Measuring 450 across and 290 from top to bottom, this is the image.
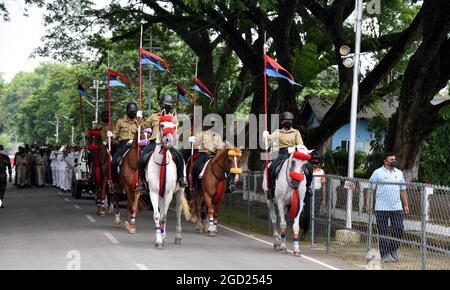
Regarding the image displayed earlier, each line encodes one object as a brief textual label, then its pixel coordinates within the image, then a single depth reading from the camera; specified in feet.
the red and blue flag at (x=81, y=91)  96.99
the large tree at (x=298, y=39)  71.10
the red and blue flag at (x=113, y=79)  77.71
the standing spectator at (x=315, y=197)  57.77
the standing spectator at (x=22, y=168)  144.97
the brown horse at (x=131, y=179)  65.31
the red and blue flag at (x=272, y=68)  65.10
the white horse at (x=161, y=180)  56.39
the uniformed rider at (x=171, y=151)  57.82
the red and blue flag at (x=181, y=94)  76.57
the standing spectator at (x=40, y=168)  149.69
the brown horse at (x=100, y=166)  80.02
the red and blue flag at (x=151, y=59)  68.74
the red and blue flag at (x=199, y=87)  75.41
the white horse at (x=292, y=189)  55.01
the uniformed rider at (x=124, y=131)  69.97
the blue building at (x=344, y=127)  182.94
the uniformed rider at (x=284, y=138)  57.82
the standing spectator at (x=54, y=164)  149.69
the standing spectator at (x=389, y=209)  51.11
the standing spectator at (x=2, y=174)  92.94
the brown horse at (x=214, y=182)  65.77
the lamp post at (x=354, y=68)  66.90
